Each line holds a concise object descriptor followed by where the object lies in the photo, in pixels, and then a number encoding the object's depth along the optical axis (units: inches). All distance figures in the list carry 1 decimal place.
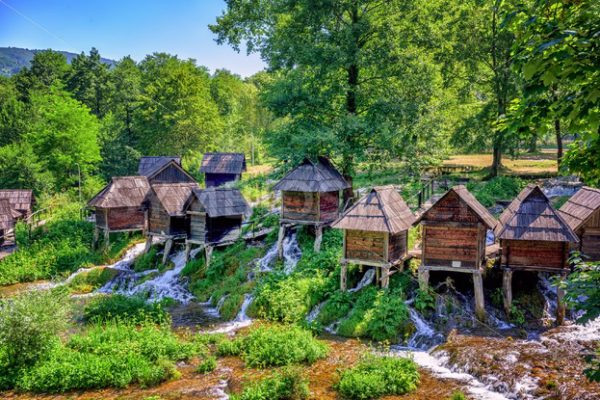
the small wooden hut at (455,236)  691.4
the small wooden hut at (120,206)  1217.4
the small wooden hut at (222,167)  1724.9
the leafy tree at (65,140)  1718.8
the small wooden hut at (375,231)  725.9
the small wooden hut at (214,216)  1017.5
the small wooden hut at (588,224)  702.5
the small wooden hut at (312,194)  906.7
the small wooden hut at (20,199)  1485.0
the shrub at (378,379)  513.0
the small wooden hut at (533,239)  664.4
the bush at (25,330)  572.7
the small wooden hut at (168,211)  1096.8
